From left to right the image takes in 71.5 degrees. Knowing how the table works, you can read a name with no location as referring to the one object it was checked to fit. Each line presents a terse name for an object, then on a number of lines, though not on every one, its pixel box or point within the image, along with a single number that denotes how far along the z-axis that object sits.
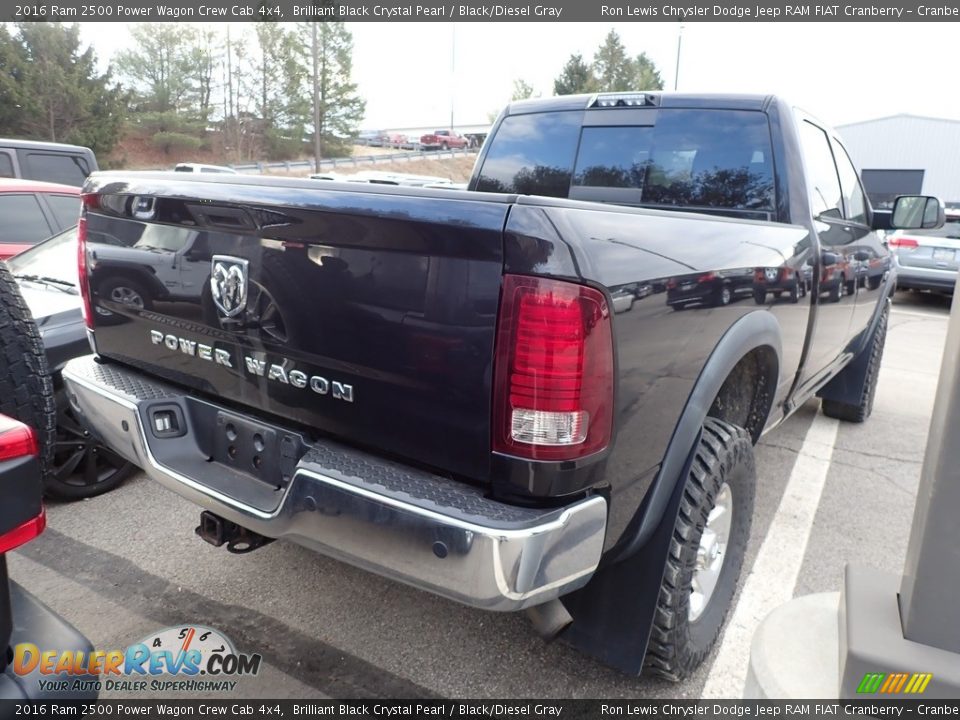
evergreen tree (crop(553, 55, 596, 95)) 50.09
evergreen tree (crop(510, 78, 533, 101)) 50.06
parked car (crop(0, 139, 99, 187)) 7.54
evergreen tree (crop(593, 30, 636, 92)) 55.03
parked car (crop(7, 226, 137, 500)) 3.26
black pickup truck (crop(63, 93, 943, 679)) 1.54
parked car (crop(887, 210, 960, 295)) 11.23
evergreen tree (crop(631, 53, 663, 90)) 52.44
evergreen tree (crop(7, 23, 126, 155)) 30.36
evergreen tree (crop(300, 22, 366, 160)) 47.84
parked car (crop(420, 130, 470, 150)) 54.41
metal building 27.95
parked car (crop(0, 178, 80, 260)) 5.49
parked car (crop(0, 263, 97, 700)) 1.41
